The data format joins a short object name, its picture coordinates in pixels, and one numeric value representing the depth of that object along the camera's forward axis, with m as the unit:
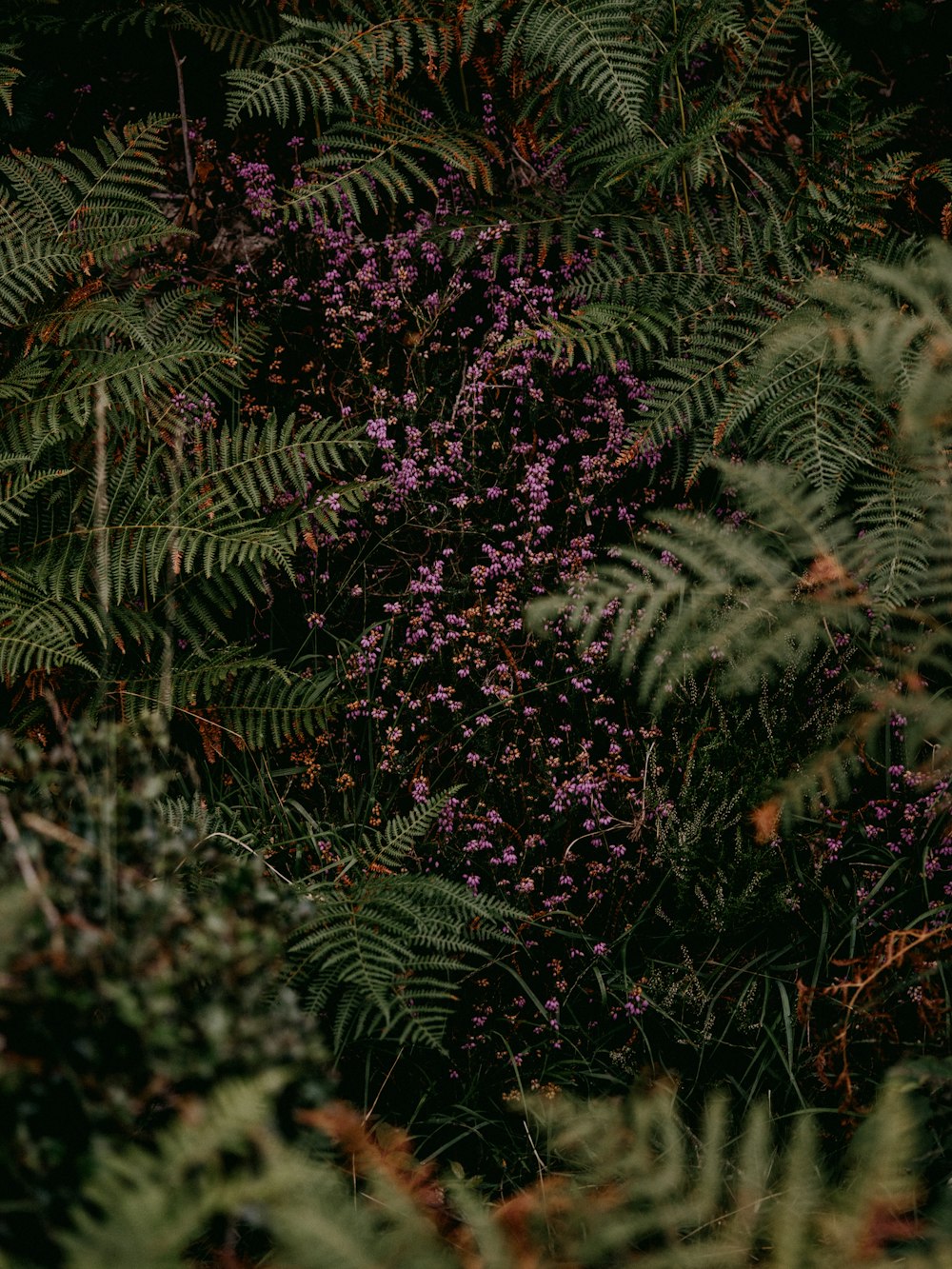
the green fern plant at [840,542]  2.05
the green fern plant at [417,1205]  1.17
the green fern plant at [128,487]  2.25
